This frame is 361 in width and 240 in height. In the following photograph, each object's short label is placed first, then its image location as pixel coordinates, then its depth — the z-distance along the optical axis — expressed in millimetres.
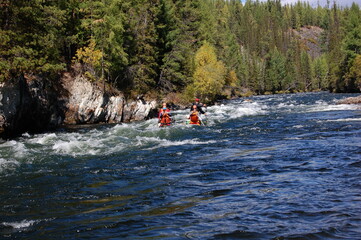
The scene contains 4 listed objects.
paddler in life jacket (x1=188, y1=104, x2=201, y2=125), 23609
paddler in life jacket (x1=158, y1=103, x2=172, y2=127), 23500
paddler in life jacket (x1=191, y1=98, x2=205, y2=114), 25195
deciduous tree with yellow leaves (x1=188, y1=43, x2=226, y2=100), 47375
